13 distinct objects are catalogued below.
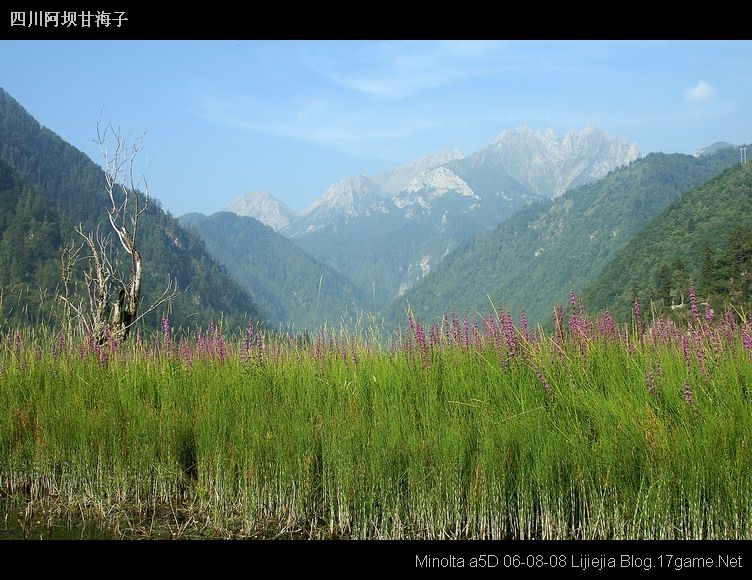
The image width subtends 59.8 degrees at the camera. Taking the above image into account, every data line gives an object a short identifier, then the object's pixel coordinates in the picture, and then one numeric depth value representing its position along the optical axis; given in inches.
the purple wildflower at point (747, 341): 225.9
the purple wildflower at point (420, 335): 291.3
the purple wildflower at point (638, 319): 283.8
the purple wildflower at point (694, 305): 246.9
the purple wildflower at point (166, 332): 379.2
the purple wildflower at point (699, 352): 221.5
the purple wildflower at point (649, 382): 222.8
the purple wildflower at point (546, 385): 235.7
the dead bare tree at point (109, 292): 425.7
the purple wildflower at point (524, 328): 272.1
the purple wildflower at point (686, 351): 230.2
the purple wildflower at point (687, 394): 207.5
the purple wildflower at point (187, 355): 355.4
